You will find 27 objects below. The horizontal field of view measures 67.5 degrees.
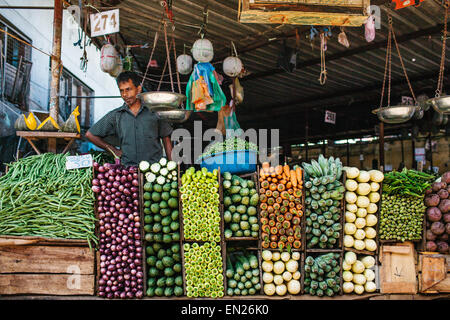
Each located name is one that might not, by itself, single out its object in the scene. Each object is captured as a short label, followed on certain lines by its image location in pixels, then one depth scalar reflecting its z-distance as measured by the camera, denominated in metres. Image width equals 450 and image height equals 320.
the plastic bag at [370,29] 3.86
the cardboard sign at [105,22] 3.75
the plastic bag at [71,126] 3.49
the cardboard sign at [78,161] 2.95
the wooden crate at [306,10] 2.72
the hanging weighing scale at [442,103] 3.48
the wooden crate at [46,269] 2.85
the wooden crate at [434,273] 2.99
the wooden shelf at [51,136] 3.41
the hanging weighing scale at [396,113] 3.95
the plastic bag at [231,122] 5.02
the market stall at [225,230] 2.85
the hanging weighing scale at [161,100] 3.35
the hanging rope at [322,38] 4.41
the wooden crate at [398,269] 2.98
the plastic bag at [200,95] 4.12
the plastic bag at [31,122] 3.38
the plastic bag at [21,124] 3.36
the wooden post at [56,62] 3.95
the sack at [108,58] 4.31
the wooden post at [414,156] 9.81
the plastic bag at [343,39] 4.12
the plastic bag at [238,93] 5.08
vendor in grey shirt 3.69
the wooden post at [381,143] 7.65
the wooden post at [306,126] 8.80
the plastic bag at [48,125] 3.43
